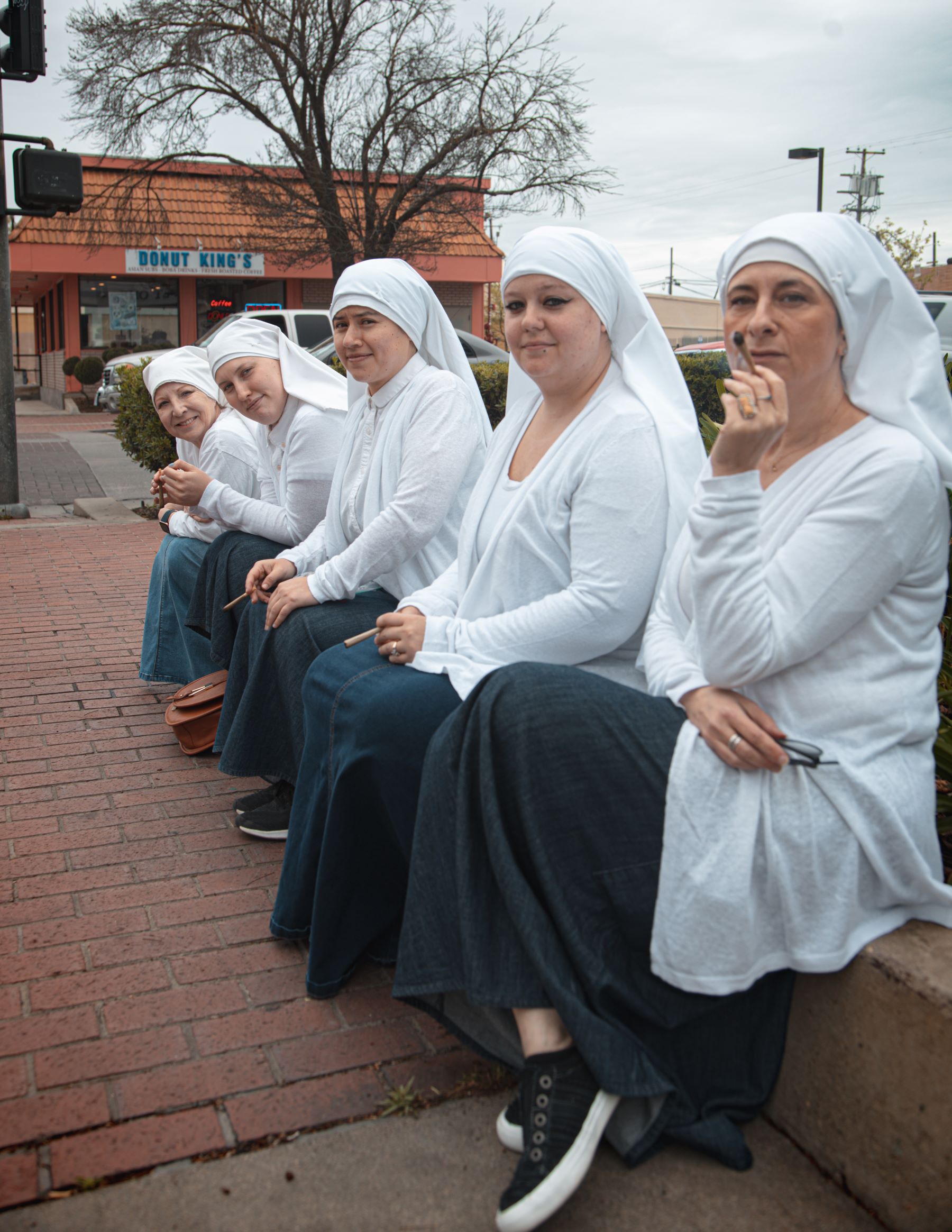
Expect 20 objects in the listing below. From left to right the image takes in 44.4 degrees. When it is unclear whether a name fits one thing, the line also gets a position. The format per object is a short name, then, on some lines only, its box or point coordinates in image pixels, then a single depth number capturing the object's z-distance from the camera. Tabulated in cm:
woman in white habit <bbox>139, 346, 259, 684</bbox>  512
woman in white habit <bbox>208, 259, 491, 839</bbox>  378
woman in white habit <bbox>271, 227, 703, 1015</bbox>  279
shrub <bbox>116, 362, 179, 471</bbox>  1121
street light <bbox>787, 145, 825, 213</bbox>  2636
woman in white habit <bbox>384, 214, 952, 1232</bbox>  212
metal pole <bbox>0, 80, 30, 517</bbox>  1109
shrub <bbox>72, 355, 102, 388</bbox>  2995
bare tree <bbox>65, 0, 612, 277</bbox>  2180
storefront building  2934
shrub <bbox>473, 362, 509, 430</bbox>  1171
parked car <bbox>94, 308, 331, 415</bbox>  1961
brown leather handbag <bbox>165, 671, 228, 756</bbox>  455
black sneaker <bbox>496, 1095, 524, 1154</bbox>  226
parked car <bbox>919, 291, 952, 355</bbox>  1472
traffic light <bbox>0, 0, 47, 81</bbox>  907
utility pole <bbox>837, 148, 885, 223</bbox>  4269
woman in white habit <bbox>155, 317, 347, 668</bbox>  467
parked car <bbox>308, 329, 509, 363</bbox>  1733
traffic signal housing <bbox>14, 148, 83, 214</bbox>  959
